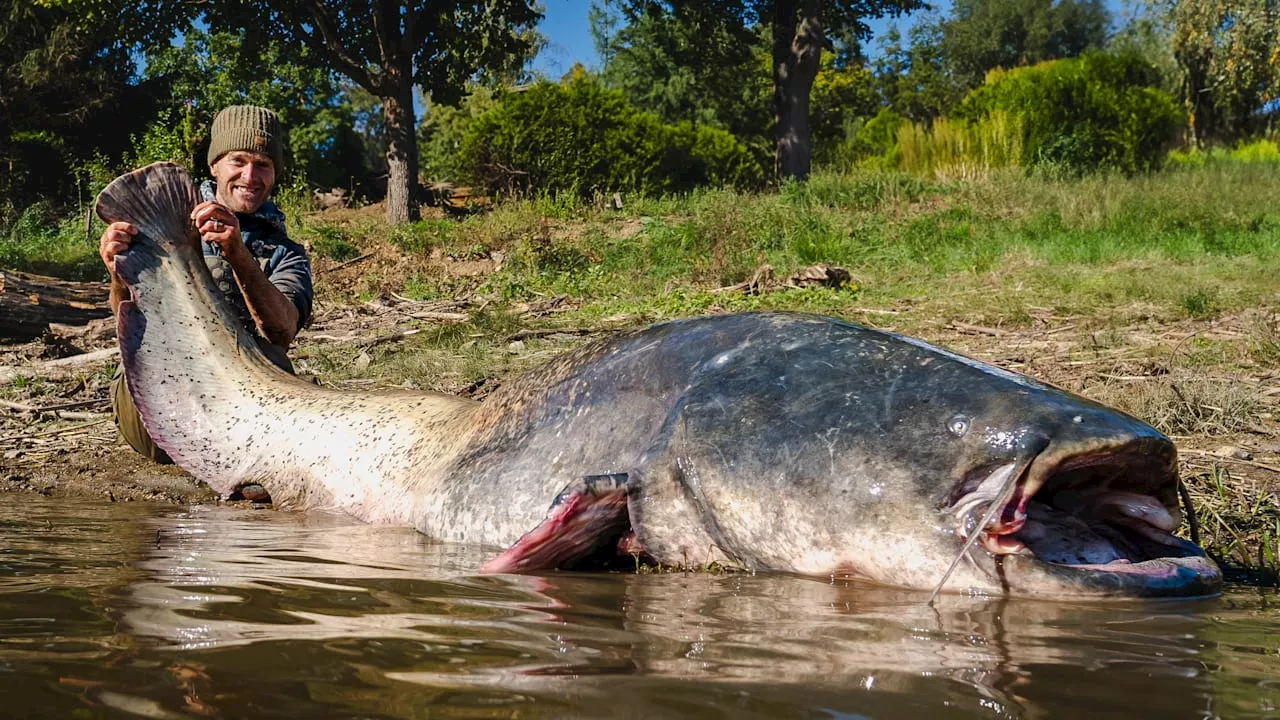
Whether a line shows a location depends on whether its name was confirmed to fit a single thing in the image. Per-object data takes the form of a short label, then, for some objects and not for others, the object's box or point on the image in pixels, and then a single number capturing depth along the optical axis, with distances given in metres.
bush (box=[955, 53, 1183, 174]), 17.80
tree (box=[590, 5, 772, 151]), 22.47
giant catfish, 2.44
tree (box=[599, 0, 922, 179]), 20.31
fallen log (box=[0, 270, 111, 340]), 7.86
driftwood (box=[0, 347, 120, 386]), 6.56
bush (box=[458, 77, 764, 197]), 18.84
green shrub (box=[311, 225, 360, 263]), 13.62
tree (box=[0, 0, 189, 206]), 21.81
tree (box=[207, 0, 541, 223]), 18.23
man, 4.62
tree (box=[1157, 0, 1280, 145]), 31.12
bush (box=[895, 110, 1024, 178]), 17.36
